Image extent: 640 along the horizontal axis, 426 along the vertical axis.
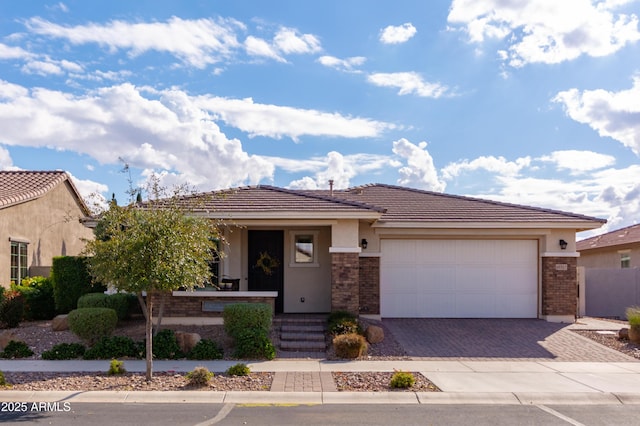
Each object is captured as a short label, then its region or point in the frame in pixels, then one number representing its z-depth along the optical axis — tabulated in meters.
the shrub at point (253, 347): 12.12
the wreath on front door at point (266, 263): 16.81
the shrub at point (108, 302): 14.23
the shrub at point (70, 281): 16.20
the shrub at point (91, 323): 12.55
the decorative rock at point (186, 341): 12.34
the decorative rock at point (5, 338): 12.71
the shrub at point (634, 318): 14.12
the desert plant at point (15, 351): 12.11
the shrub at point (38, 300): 16.81
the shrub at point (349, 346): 12.16
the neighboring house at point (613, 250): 24.40
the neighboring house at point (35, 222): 19.08
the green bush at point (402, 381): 9.70
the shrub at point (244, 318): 12.73
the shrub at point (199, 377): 9.64
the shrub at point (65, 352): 11.95
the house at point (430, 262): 16.55
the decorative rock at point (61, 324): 14.34
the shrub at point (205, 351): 12.02
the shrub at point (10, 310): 15.27
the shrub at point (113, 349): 11.97
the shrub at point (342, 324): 13.32
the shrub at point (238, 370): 10.48
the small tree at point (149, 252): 9.75
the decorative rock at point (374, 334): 13.48
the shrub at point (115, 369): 10.45
